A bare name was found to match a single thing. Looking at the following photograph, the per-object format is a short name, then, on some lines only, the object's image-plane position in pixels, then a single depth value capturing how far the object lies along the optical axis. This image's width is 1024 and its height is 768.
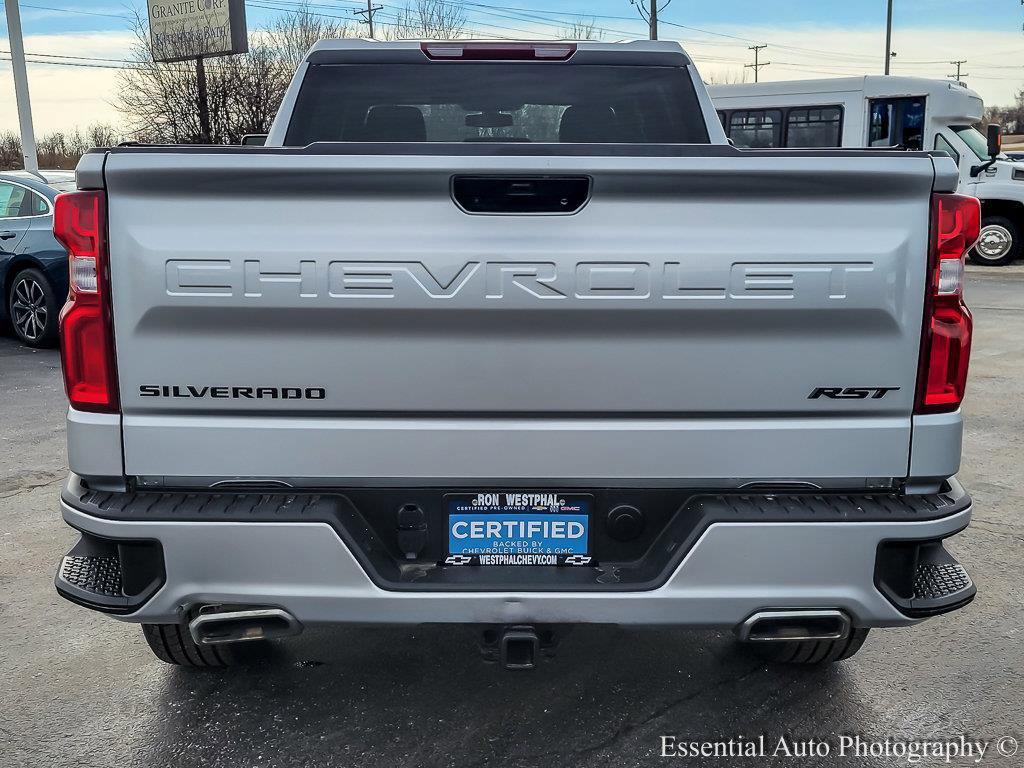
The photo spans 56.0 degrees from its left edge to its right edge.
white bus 17.20
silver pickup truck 2.28
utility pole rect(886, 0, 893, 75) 43.81
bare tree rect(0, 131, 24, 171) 46.50
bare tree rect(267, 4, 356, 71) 41.00
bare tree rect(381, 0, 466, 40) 42.97
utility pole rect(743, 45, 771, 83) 78.62
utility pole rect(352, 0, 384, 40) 53.88
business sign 33.38
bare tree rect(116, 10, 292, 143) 36.78
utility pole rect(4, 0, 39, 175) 18.33
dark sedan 9.20
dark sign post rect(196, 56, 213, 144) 34.22
